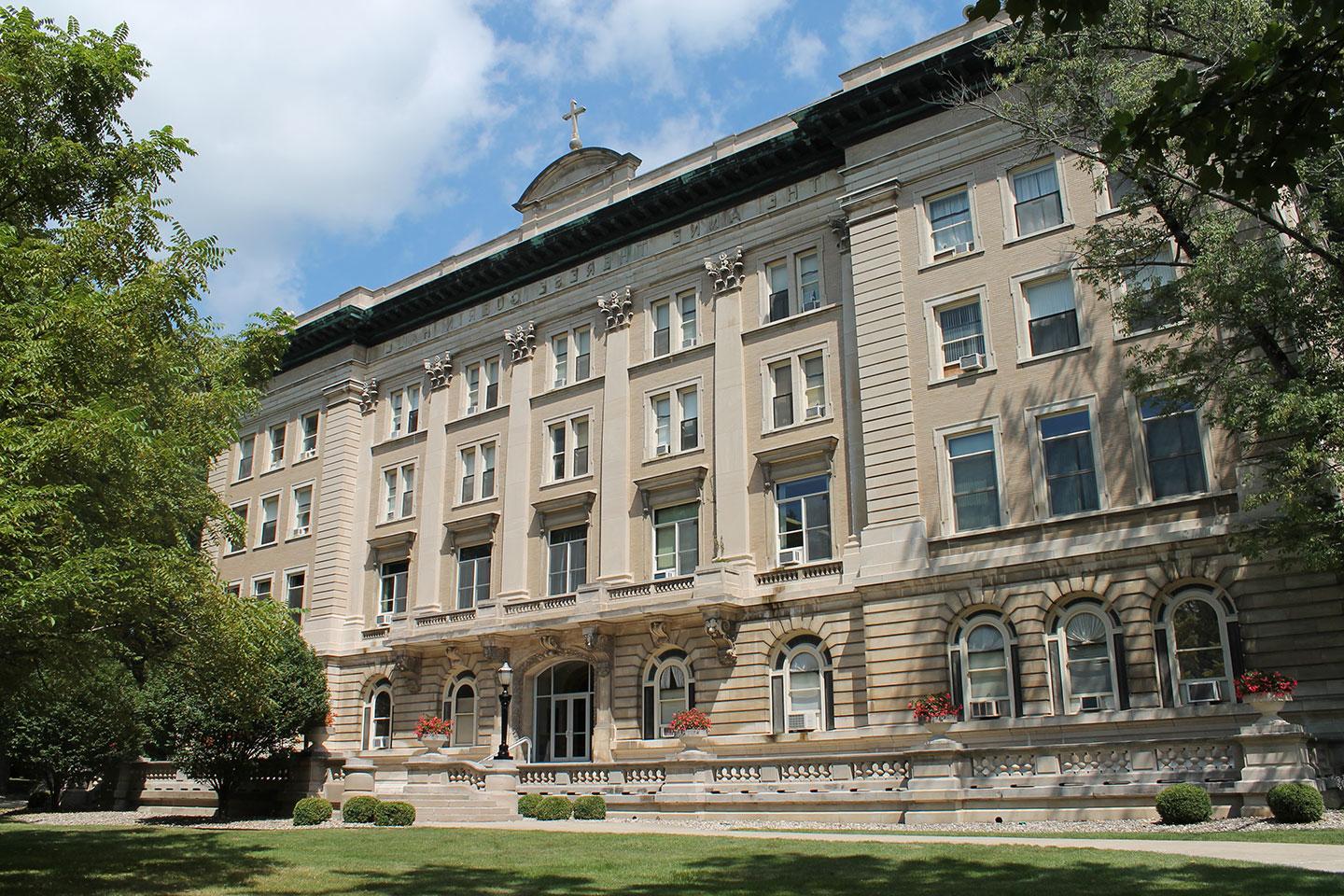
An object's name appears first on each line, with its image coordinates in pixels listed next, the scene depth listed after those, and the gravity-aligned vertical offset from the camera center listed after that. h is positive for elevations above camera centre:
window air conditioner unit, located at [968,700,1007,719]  28.42 +0.05
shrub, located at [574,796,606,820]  29.14 -2.29
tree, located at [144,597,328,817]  38.84 +0.00
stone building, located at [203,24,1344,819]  26.16 +6.08
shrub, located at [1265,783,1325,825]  19.86 -1.70
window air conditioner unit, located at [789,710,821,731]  32.11 -0.19
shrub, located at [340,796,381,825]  30.27 -2.32
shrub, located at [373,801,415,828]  28.72 -2.34
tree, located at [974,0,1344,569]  21.33 +8.37
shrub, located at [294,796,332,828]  32.53 -2.50
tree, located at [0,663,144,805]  40.06 -0.56
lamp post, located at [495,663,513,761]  33.28 +0.52
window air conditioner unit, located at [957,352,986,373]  31.09 +9.42
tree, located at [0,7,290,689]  14.04 +4.98
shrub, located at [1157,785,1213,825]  20.56 -1.75
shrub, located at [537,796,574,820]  29.91 -2.35
